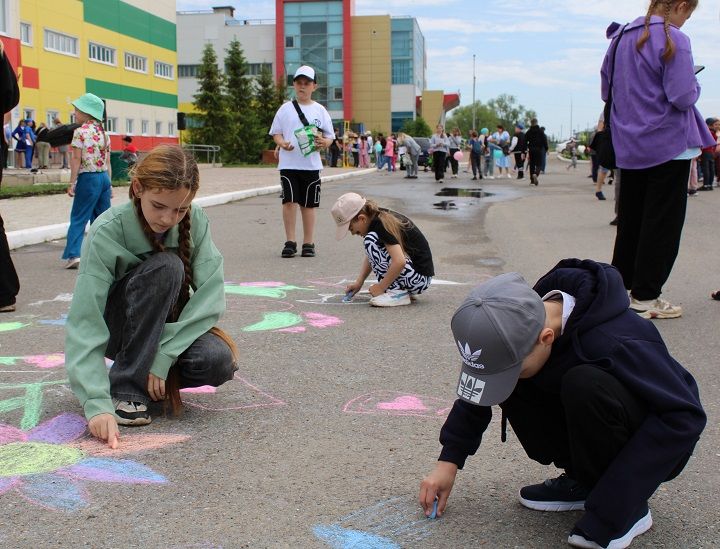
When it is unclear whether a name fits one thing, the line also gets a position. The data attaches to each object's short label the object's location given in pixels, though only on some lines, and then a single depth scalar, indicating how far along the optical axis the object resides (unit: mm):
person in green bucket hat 7711
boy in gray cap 2150
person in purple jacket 5258
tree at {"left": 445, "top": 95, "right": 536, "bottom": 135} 152750
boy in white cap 8398
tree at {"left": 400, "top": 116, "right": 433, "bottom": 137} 84950
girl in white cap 5746
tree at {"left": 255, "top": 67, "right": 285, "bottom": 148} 56594
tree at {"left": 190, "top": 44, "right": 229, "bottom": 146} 52000
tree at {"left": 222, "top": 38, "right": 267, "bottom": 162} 50031
